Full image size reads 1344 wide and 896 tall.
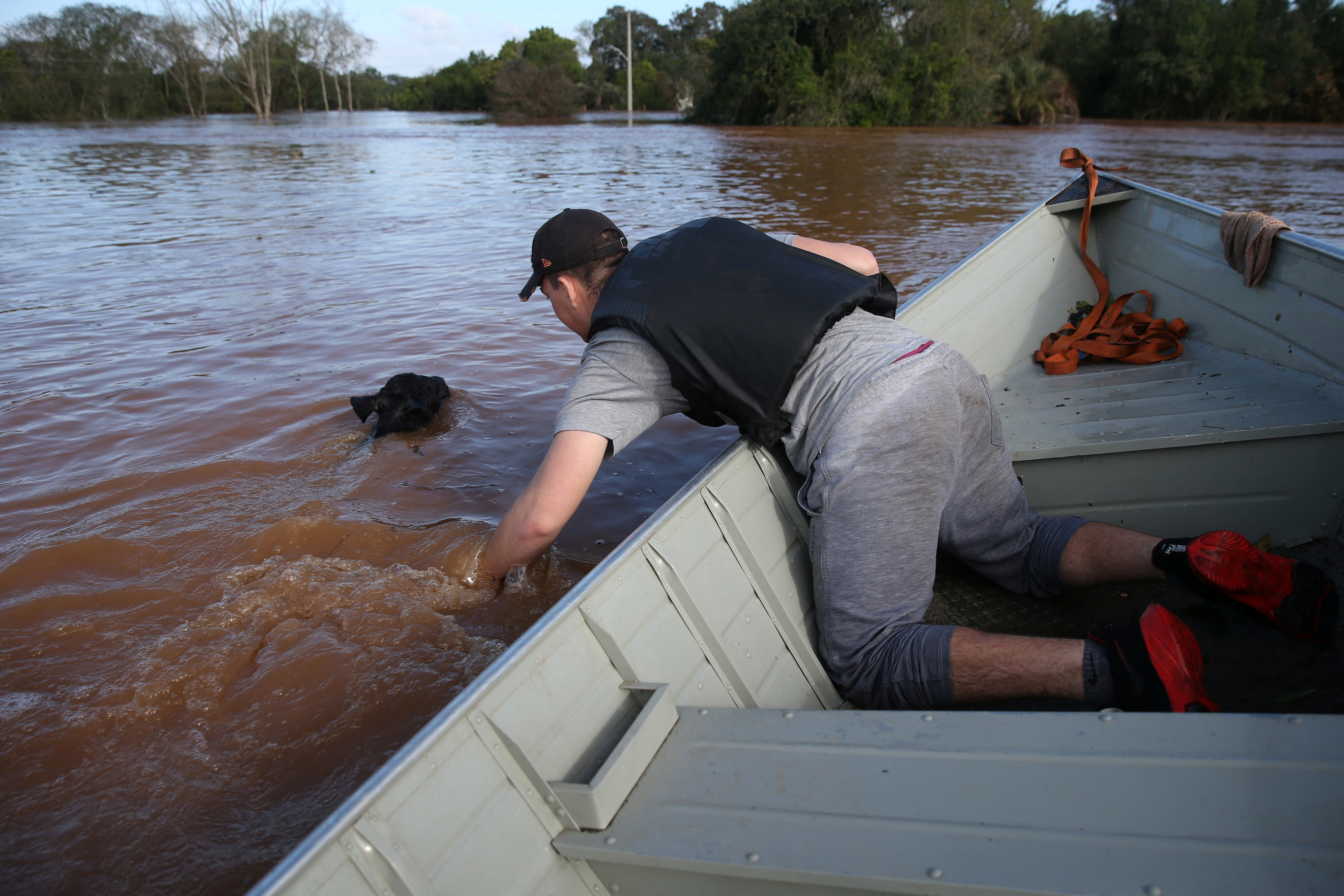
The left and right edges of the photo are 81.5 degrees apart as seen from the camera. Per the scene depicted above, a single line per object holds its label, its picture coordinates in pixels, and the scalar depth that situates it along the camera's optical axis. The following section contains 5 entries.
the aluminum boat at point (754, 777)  1.15
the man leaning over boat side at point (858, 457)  1.97
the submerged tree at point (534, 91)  56.72
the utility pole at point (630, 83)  44.81
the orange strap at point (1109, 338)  3.78
